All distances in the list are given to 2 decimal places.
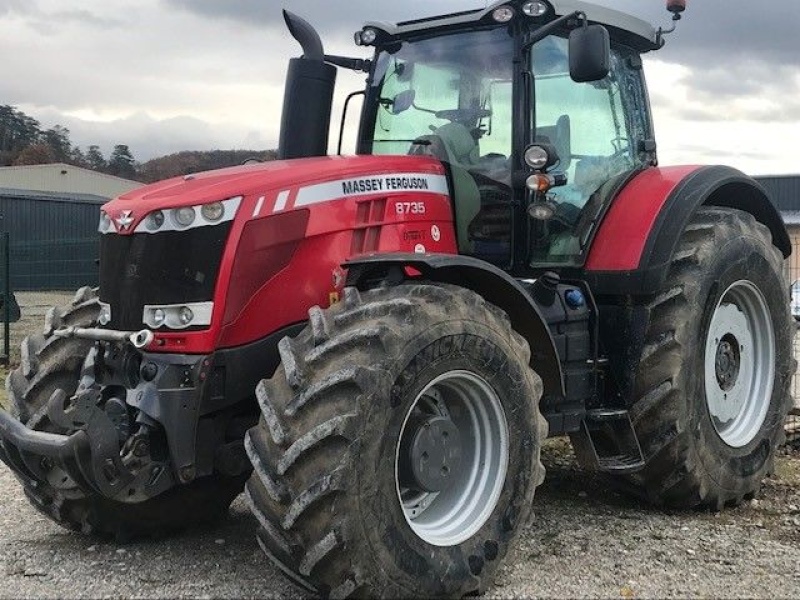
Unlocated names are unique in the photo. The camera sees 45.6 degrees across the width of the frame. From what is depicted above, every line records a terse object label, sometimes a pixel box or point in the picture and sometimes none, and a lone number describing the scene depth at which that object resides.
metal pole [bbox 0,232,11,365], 11.77
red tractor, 3.54
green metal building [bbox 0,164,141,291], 15.37
